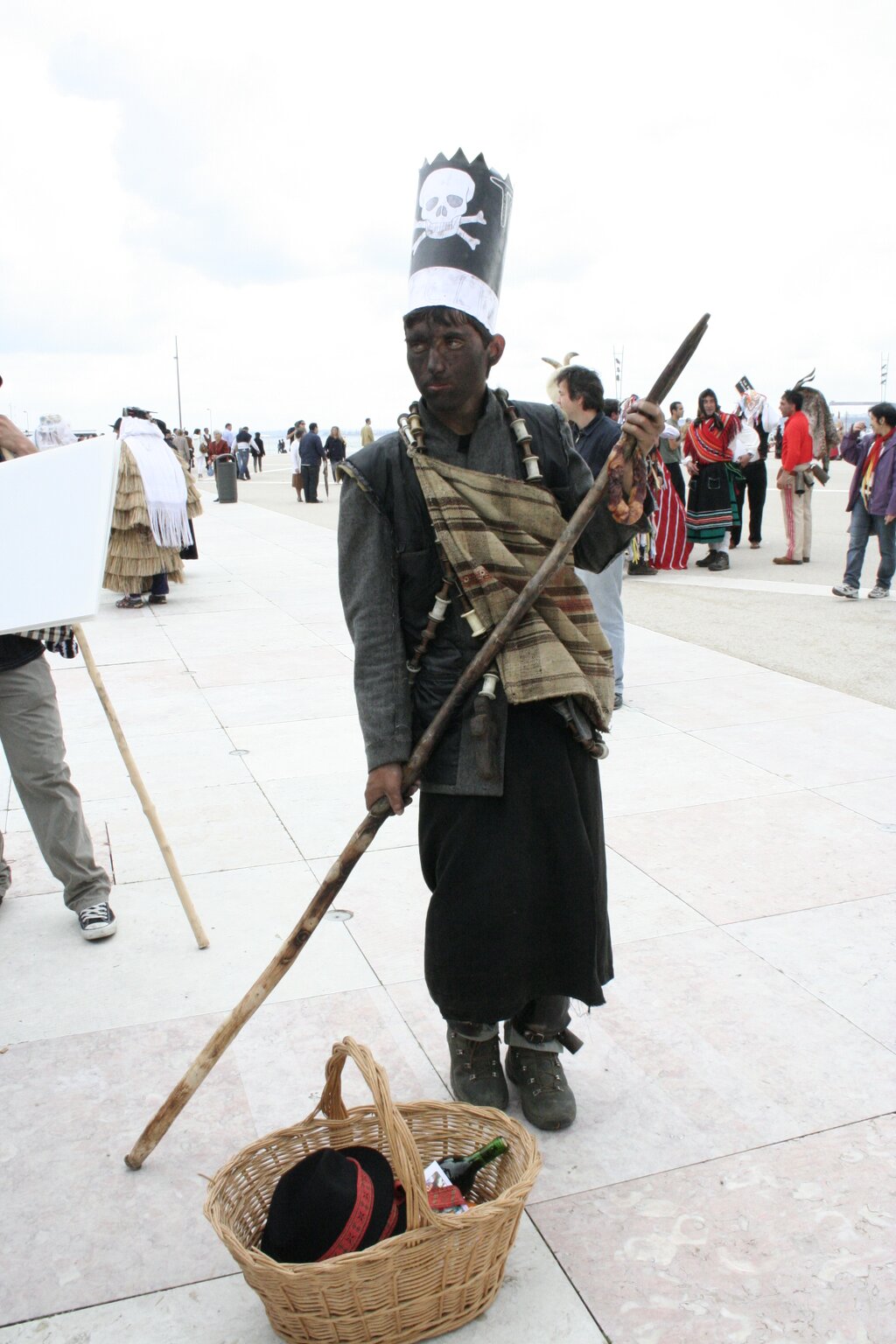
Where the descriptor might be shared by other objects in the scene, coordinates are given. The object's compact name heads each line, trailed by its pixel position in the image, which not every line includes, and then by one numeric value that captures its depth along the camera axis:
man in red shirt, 11.66
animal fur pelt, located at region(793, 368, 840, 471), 12.30
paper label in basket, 2.20
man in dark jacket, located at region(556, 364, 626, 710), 5.14
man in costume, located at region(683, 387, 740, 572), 11.42
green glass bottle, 2.27
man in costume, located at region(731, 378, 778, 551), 12.05
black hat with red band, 2.01
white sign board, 2.38
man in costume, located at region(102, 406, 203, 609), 9.50
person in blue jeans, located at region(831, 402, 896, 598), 9.20
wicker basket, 1.92
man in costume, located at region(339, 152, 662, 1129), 2.42
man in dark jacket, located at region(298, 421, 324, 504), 21.73
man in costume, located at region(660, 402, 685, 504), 11.61
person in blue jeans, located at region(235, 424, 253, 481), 36.72
